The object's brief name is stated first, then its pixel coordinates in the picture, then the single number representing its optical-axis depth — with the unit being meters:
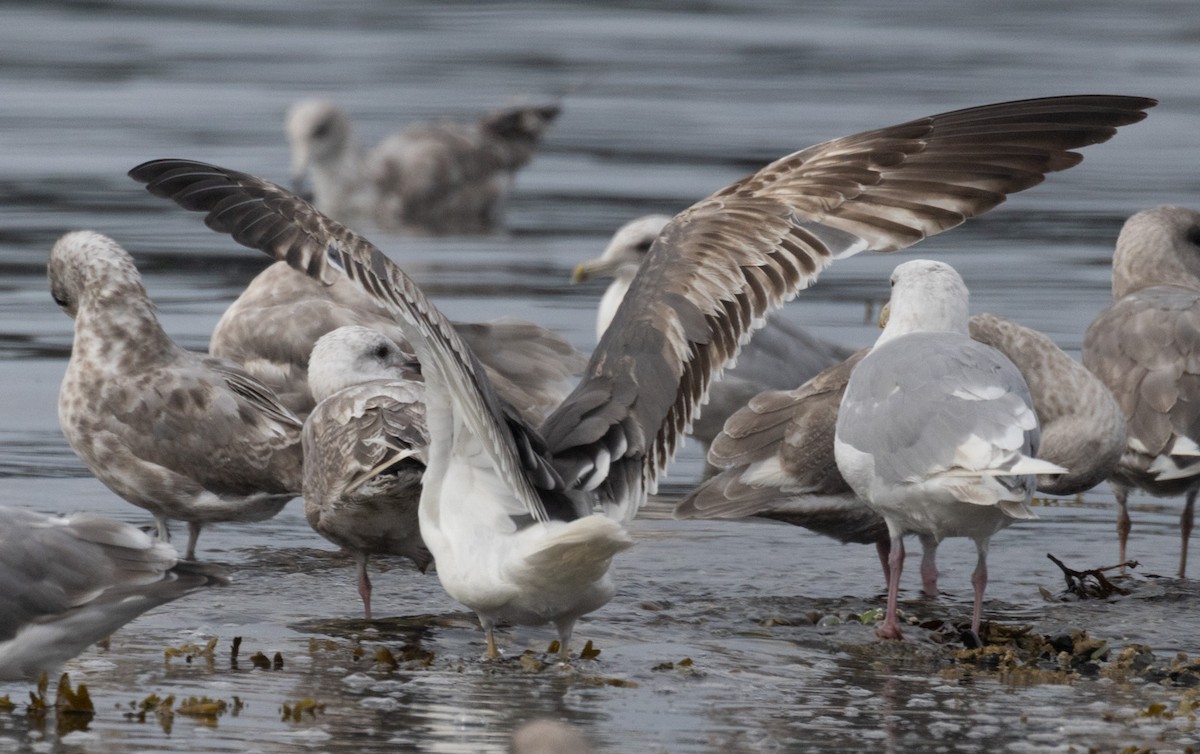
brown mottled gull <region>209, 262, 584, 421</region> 18.78
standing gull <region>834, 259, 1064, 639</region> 13.34
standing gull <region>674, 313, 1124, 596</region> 15.88
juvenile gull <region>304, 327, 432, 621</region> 14.14
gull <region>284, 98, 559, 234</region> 36.75
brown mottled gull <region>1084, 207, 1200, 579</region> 16.84
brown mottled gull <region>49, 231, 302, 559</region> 16.08
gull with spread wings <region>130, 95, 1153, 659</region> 12.51
